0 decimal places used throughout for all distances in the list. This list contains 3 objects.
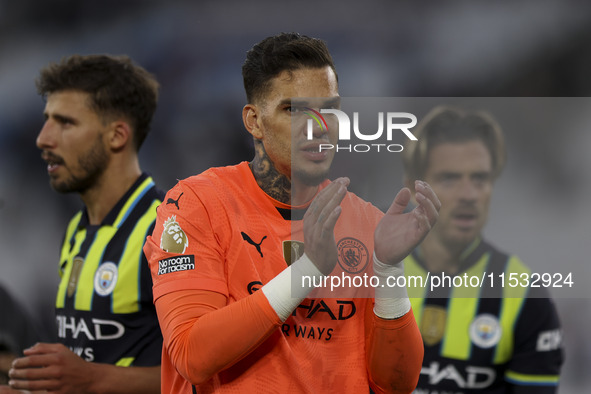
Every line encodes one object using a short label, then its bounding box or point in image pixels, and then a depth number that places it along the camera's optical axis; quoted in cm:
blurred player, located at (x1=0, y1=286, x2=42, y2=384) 1295
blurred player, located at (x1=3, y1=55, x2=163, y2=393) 1147
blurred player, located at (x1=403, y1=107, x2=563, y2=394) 1101
